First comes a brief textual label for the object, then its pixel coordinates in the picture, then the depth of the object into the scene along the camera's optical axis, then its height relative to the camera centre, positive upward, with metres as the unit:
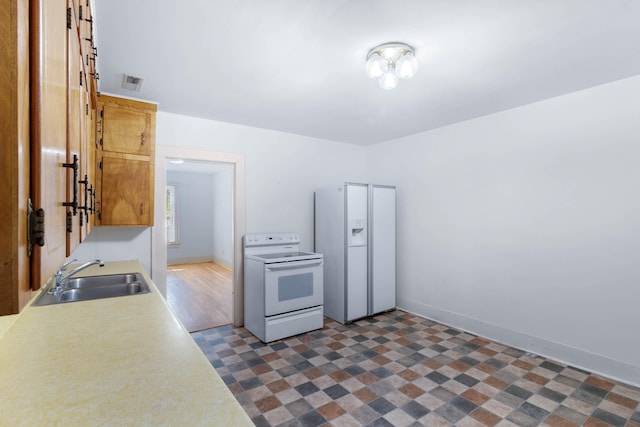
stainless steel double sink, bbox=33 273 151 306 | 2.06 -0.50
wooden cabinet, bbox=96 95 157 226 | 2.56 +0.45
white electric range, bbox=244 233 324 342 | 3.10 -0.80
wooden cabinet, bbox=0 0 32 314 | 0.44 +0.09
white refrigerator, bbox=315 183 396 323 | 3.65 -0.41
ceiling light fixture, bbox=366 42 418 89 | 1.87 +0.92
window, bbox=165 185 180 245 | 7.53 -0.01
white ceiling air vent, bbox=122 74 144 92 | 2.32 +1.01
